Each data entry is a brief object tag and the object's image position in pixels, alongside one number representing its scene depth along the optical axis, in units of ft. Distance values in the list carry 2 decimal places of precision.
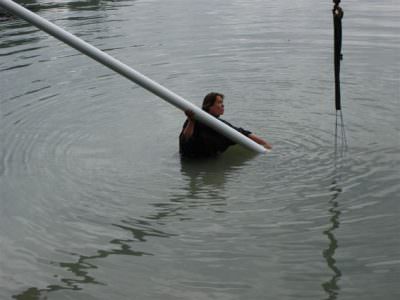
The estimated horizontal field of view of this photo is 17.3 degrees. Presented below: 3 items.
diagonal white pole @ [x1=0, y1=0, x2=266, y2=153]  54.13
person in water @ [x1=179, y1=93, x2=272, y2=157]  60.21
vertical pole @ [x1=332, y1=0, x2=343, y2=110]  49.20
